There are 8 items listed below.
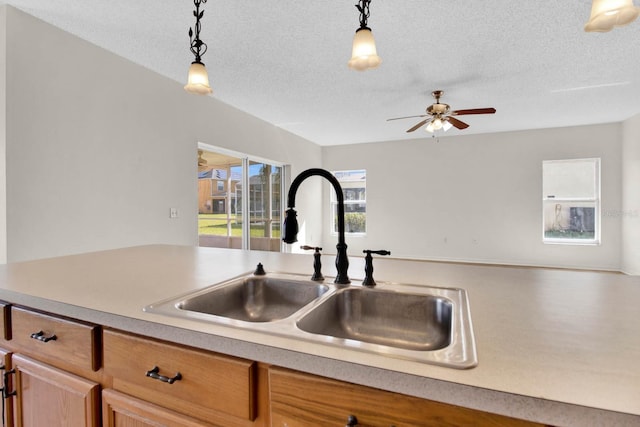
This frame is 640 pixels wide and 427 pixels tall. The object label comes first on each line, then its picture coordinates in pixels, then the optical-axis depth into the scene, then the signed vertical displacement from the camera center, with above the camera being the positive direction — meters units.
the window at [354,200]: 7.05 +0.26
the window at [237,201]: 4.11 +0.16
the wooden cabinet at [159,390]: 0.55 -0.40
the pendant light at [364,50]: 1.36 +0.73
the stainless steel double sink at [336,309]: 0.78 -0.30
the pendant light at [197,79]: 1.56 +0.68
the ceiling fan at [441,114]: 3.61 +1.17
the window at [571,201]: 5.42 +0.16
